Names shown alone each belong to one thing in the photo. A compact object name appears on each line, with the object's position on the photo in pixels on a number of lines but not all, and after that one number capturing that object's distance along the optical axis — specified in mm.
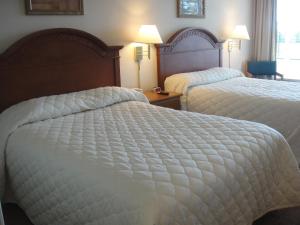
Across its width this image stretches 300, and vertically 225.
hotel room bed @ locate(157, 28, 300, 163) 2916
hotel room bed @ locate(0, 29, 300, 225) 1414
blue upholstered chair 4812
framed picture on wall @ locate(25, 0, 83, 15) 2660
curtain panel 4953
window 4879
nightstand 3230
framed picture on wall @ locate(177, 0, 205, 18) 3897
